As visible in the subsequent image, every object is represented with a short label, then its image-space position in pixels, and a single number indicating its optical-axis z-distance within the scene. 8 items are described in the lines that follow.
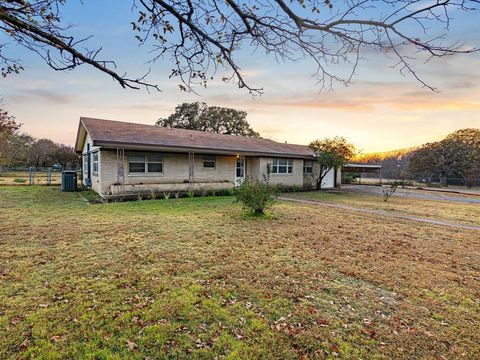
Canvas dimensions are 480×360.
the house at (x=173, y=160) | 14.16
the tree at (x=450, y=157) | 31.88
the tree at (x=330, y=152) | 19.61
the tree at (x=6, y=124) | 21.05
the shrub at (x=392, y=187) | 14.76
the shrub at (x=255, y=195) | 9.20
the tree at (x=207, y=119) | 39.31
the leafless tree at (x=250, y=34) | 2.63
